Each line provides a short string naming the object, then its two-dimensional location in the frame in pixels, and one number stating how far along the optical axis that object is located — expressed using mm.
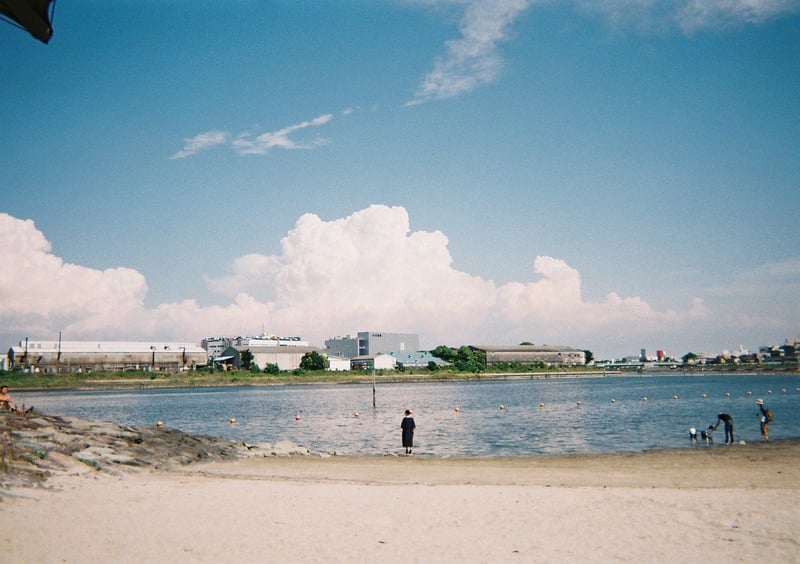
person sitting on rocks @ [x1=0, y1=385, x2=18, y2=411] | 28797
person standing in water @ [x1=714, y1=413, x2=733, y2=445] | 33812
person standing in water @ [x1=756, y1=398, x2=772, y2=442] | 35600
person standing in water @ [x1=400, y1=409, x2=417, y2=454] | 31952
